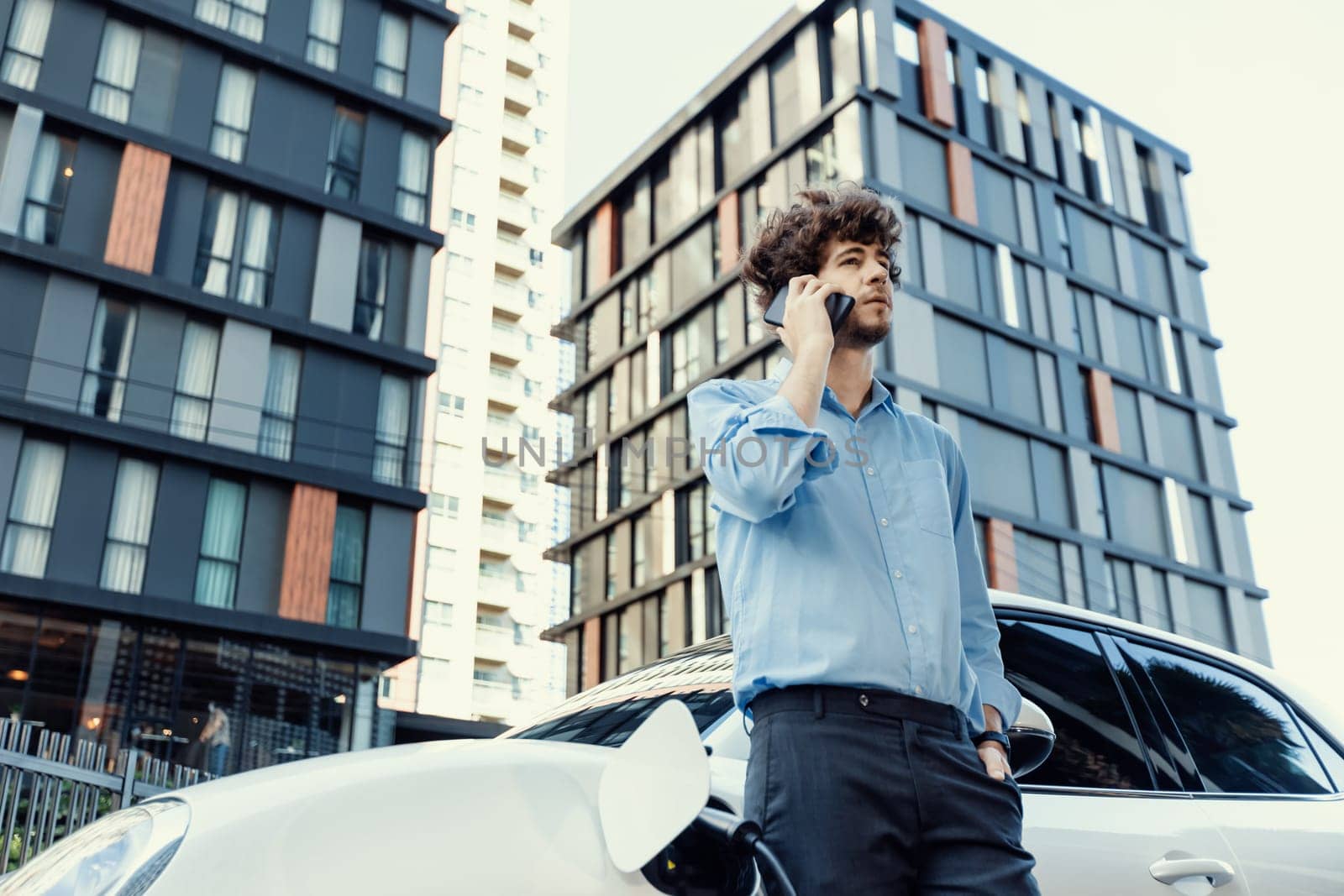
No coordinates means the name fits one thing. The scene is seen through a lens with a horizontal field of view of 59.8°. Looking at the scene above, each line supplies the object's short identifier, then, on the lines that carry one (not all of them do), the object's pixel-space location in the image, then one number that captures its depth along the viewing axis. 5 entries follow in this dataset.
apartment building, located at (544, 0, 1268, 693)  28.69
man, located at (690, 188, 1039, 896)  1.60
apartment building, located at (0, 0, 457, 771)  18.67
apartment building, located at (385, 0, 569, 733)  50.81
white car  1.41
